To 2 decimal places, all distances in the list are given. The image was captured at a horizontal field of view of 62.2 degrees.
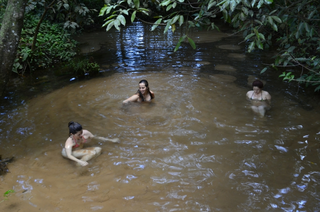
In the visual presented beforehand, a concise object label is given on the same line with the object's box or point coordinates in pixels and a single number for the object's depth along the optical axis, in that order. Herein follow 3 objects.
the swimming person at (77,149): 4.33
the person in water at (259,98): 6.11
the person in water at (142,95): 6.22
